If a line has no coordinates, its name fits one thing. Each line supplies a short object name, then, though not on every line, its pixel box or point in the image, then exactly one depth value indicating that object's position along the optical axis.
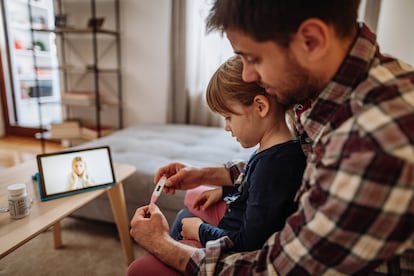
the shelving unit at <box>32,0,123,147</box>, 2.71
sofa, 1.49
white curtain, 2.46
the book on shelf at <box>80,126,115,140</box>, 2.80
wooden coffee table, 0.82
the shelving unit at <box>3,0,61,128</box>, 3.21
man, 0.42
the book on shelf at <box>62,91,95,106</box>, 2.68
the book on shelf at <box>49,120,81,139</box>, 2.80
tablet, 1.05
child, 0.63
